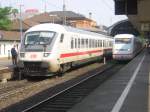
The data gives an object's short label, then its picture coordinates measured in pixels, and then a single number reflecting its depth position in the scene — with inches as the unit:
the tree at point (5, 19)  3229.6
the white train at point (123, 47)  1588.3
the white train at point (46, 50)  908.0
